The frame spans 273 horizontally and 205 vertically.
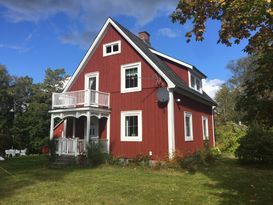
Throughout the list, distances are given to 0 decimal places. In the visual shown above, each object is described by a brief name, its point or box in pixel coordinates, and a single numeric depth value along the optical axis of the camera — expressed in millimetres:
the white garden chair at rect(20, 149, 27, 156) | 21604
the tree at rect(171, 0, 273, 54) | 3997
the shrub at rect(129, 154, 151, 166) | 11332
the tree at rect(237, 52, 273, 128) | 5715
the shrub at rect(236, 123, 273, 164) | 10705
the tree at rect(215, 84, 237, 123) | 37171
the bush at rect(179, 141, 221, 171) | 10170
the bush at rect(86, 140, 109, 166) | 11423
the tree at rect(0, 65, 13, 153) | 26852
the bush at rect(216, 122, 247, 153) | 16458
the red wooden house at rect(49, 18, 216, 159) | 11676
